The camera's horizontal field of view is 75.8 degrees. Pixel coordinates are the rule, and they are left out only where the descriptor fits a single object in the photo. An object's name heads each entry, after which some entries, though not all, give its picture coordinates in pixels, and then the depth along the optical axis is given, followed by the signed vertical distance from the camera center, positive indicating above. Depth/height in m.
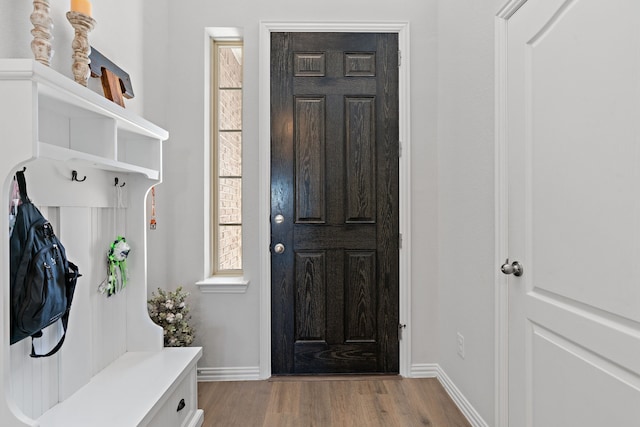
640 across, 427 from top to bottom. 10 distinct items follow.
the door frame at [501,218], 1.77 -0.03
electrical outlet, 2.31 -0.76
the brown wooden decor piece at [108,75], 1.71 +0.59
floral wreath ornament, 1.82 -0.25
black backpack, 1.20 -0.19
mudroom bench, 1.05 -0.19
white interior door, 1.10 +0.00
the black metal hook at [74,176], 1.57 +0.13
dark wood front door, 2.72 +0.08
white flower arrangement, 2.36 -0.61
